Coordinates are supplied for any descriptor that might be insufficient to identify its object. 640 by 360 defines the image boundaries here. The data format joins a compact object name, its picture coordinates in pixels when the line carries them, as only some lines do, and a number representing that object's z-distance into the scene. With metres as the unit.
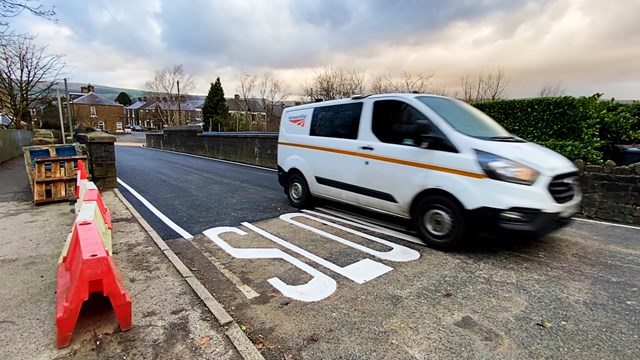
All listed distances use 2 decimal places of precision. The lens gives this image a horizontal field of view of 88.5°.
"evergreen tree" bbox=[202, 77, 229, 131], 45.03
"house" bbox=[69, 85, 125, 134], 65.75
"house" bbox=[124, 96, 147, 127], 84.38
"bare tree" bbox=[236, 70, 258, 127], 45.30
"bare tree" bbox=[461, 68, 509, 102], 20.10
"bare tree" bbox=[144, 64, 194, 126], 51.67
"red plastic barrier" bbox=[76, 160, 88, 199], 5.64
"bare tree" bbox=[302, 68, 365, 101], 28.05
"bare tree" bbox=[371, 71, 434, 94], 24.02
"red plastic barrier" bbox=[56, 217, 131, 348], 2.44
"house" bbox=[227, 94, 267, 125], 46.19
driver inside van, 4.46
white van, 3.70
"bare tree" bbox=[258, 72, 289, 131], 45.75
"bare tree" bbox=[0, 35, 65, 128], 19.84
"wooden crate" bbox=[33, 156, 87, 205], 6.76
